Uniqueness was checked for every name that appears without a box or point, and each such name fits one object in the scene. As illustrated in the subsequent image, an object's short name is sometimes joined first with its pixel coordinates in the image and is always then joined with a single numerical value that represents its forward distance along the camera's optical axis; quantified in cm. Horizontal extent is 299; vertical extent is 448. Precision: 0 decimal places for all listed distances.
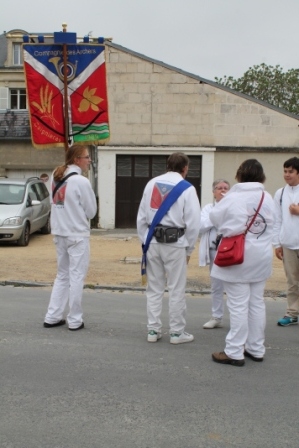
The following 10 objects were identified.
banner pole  1082
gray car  1423
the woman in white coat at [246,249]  527
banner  1103
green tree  4000
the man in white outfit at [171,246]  575
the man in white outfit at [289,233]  668
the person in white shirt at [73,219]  629
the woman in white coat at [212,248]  640
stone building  1933
